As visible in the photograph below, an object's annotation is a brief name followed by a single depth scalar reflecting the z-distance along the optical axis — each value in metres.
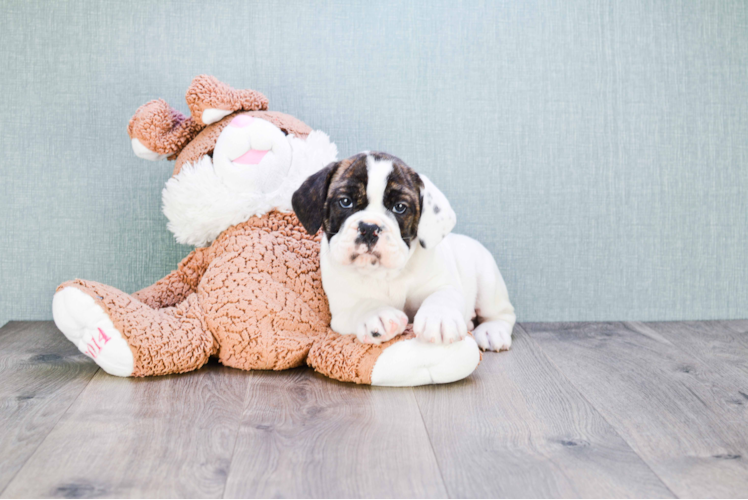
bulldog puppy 1.43
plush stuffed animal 1.48
